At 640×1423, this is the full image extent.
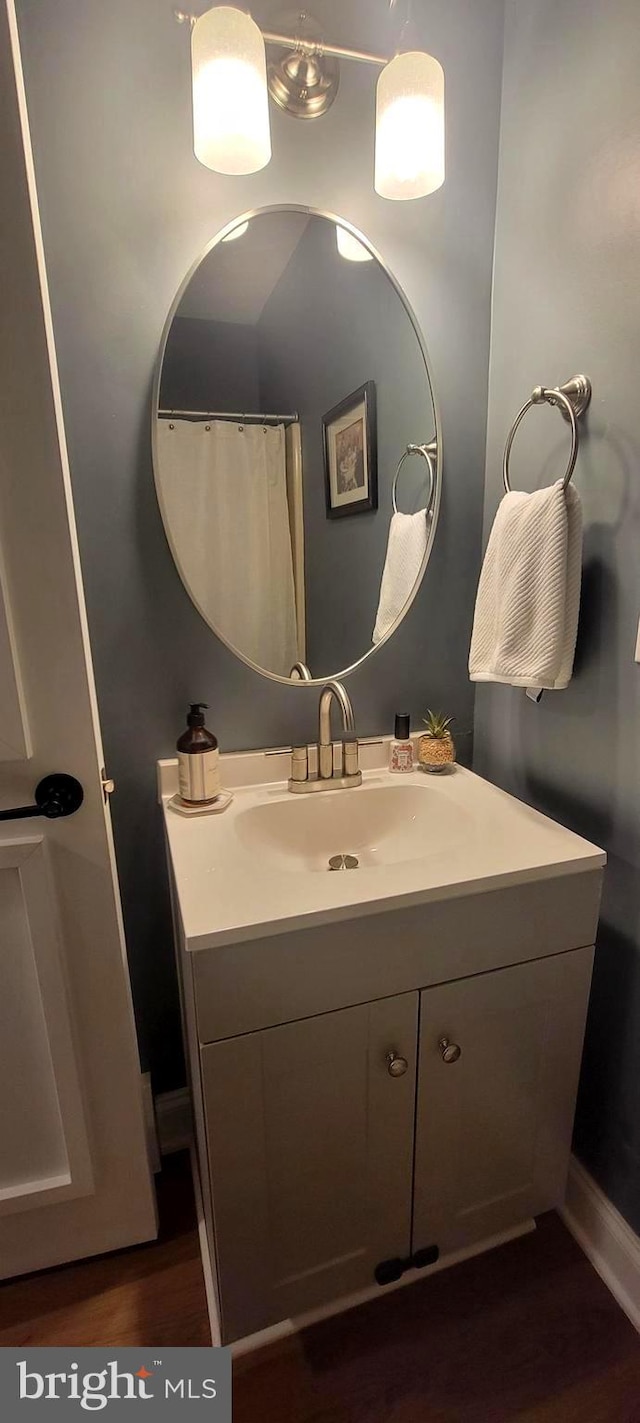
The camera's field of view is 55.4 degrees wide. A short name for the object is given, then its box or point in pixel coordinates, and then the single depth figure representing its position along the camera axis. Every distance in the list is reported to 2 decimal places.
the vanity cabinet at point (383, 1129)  0.83
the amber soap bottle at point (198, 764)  1.10
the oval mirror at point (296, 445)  1.08
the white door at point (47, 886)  0.75
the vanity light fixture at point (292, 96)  0.90
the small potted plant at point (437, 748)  1.28
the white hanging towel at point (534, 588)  0.98
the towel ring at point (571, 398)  0.98
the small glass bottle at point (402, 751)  1.29
